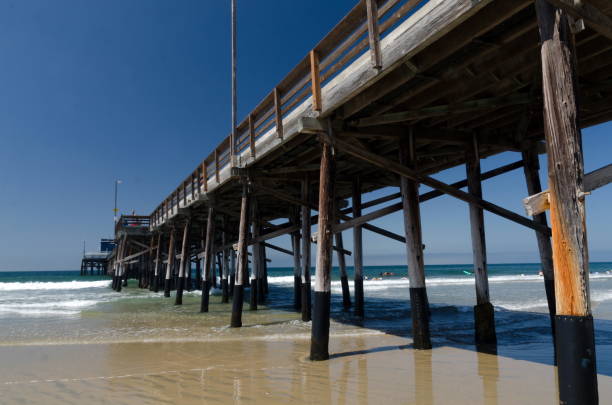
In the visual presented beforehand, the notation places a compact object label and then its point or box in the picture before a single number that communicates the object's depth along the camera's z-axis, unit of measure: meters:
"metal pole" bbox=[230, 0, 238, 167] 13.06
